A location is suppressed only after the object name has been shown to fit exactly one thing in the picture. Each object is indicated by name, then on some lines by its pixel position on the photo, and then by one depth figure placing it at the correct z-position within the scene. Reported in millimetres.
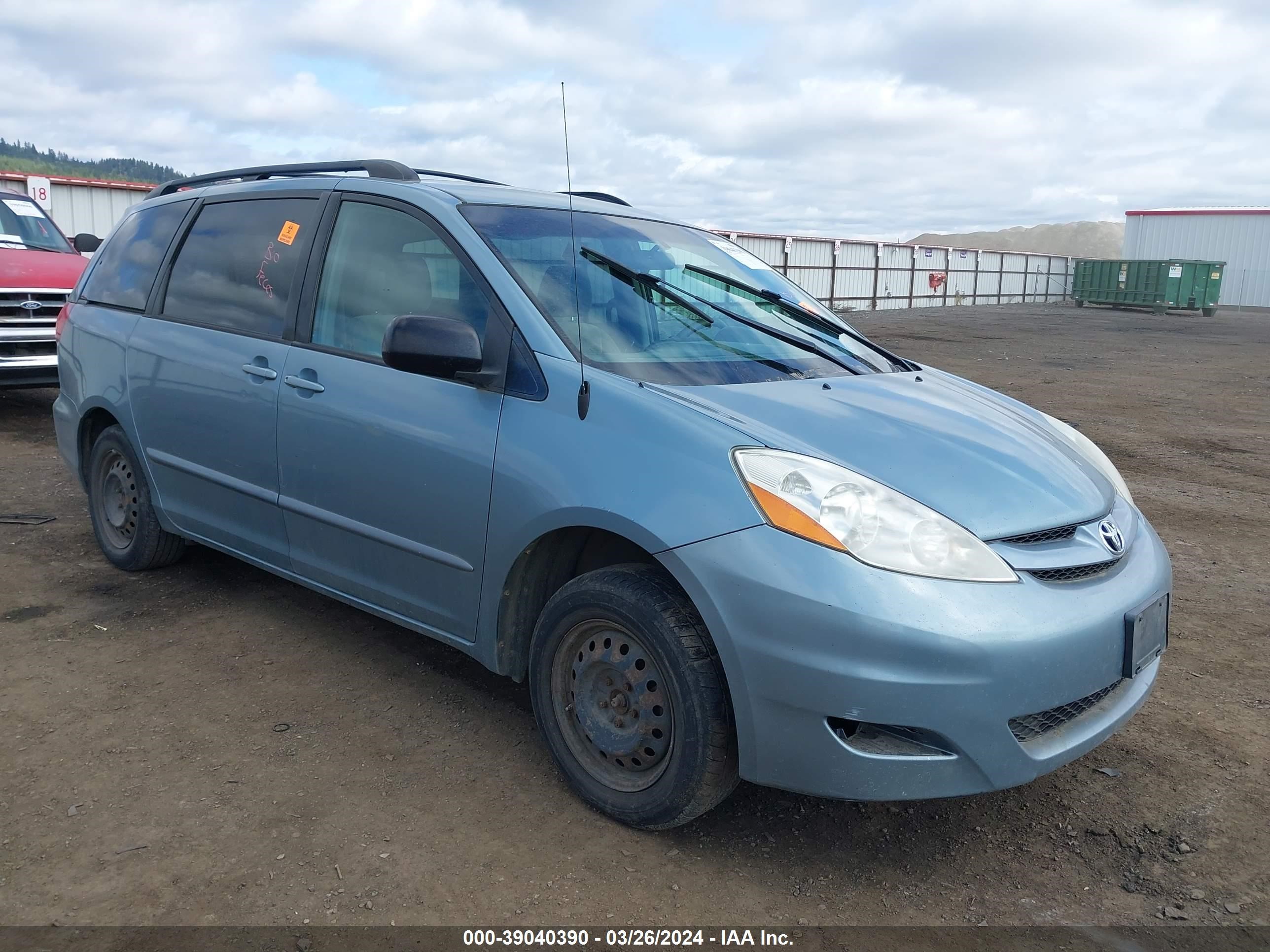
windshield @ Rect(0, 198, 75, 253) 9414
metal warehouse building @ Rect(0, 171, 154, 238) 20422
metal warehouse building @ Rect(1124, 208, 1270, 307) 46406
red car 8469
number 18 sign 20312
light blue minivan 2398
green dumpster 38188
